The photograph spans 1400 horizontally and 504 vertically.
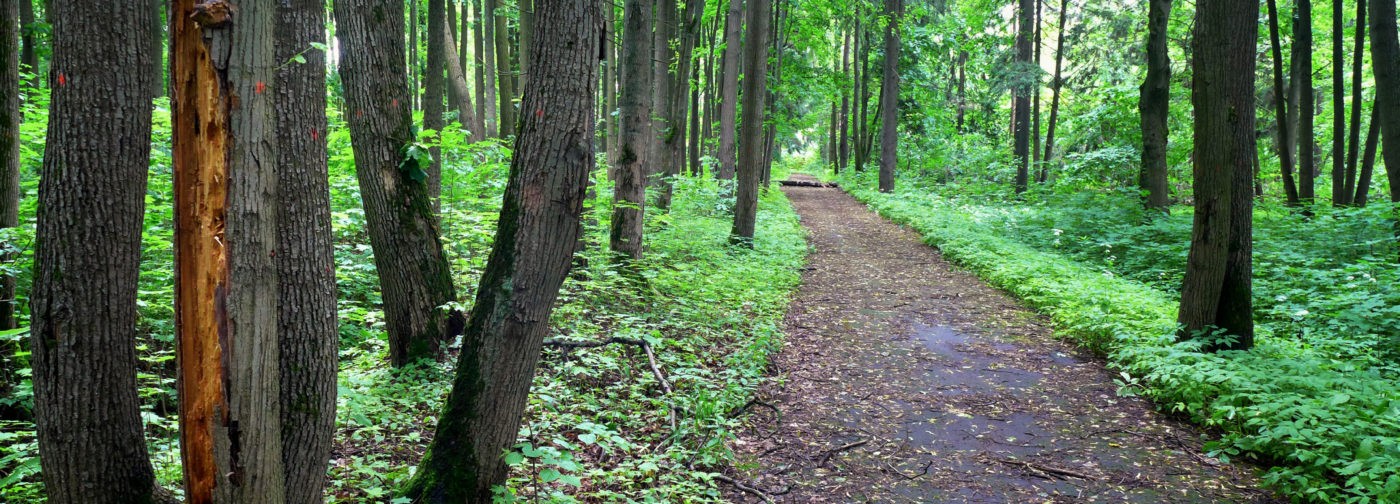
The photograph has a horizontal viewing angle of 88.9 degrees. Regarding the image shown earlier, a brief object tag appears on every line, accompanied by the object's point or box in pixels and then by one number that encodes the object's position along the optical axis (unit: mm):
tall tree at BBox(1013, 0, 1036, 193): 20469
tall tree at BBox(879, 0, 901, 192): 25172
